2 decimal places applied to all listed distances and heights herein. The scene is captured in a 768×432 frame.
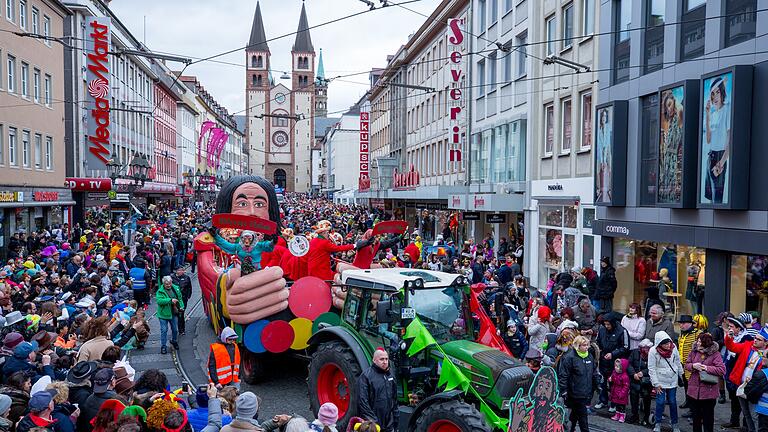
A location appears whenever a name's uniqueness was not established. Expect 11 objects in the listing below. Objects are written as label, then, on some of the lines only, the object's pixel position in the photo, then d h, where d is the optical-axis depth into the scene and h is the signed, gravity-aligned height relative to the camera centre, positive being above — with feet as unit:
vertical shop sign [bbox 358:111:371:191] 175.46 +12.36
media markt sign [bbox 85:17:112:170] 104.68 +14.22
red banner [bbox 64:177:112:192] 106.42 +1.62
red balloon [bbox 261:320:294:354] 33.58 -6.95
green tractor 23.20 -6.01
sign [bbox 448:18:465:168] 93.09 +15.10
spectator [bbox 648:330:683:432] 29.55 -7.61
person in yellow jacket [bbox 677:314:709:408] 33.17 -6.87
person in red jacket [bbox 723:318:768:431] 27.84 -6.85
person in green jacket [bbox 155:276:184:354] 43.52 -7.31
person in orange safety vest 27.32 -6.73
